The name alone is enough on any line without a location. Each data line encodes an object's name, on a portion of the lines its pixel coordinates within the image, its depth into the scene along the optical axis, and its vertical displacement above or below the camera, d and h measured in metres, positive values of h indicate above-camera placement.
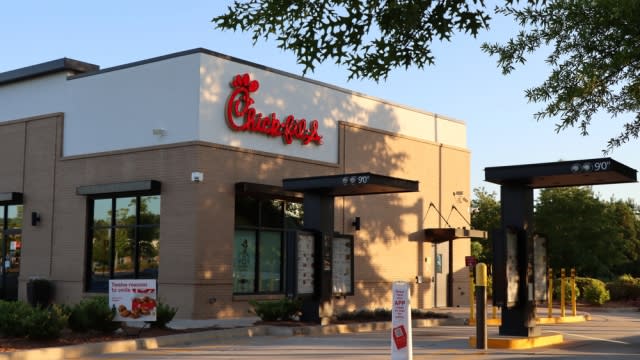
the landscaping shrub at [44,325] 14.91 -0.91
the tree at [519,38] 9.16 +2.83
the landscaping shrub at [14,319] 15.05 -0.82
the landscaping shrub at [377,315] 21.39 -1.07
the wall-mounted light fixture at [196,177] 22.34 +2.48
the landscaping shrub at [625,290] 33.84 -0.57
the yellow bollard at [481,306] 14.87 -0.55
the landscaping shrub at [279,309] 19.92 -0.84
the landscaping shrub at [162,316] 17.47 -0.88
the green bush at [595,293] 31.35 -0.65
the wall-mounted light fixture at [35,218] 25.91 +1.61
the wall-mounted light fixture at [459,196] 31.94 +2.91
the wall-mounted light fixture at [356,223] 27.12 +1.59
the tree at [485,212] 53.19 +3.94
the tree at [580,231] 47.38 +2.45
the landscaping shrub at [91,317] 16.20 -0.84
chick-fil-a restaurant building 22.25 +2.36
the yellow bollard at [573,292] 24.20 -0.48
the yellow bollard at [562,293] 24.02 -0.52
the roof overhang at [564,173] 15.58 +1.87
